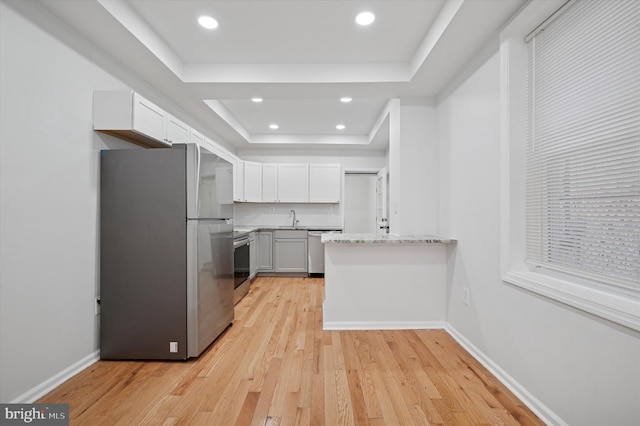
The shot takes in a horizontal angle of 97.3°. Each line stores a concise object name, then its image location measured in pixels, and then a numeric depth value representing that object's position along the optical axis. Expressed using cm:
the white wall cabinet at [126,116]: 219
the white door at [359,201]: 752
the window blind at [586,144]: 125
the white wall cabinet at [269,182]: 561
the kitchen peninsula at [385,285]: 281
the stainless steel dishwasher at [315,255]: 520
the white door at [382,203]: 503
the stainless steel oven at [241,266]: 359
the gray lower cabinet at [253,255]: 468
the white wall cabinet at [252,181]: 544
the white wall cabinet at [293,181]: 561
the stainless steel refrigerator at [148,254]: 221
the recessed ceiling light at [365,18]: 215
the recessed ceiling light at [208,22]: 220
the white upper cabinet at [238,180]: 510
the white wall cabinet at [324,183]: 560
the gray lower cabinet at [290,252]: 526
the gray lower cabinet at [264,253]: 526
